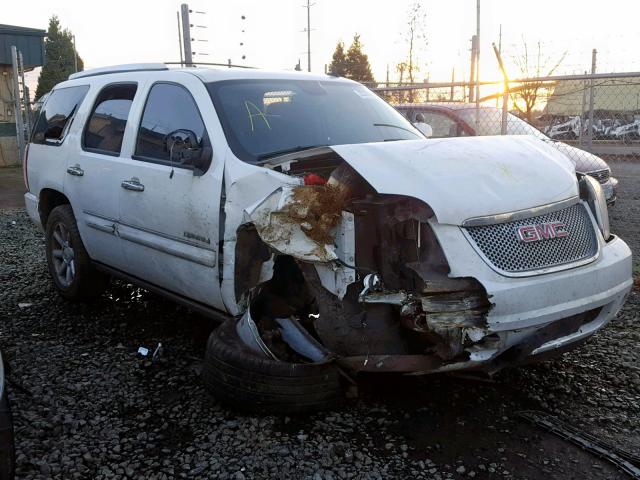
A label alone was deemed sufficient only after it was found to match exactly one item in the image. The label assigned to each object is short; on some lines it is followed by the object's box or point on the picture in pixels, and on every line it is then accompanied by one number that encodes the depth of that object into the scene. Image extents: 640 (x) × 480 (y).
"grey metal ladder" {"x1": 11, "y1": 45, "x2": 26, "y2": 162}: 12.91
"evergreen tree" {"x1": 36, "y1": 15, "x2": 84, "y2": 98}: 32.78
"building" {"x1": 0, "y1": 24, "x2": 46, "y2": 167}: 17.58
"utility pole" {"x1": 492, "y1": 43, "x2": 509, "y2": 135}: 7.27
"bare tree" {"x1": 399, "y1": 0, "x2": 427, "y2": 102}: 23.62
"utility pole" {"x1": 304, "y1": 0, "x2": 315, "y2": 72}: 31.11
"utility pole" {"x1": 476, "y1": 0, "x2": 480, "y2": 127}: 8.60
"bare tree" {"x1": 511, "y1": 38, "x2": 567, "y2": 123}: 8.96
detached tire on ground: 3.08
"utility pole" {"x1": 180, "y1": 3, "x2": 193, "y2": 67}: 9.55
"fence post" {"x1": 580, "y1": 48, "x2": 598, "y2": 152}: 9.76
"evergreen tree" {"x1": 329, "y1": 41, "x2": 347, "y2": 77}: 39.10
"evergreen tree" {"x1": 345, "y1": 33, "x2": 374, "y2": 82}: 38.81
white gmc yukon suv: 2.81
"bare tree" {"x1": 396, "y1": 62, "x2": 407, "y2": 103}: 24.52
